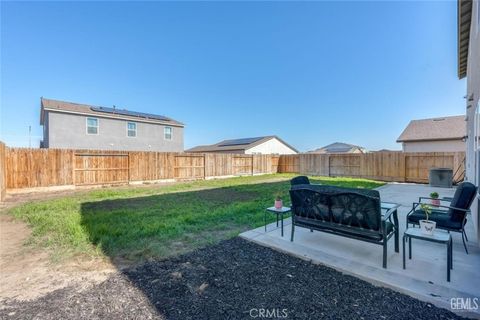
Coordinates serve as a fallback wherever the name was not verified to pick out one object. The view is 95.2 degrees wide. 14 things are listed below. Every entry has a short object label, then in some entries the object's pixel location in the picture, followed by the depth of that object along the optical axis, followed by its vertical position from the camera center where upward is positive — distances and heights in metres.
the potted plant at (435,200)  3.84 -0.79
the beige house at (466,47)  3.68 +3.80
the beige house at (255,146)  26.31 +1.52
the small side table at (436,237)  2.36 -0.93
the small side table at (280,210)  3.88 -0.95
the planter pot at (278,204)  4.05 -0.86
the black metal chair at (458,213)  3.23 -0.86
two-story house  14.63 +2.29
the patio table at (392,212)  3.08 -0.84
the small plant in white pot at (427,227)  2.59 -0.84
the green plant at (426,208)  2.82 -0.67
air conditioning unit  10.11 -0.98
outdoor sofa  2.72 -0.78
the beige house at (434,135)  16.36 +1.68
